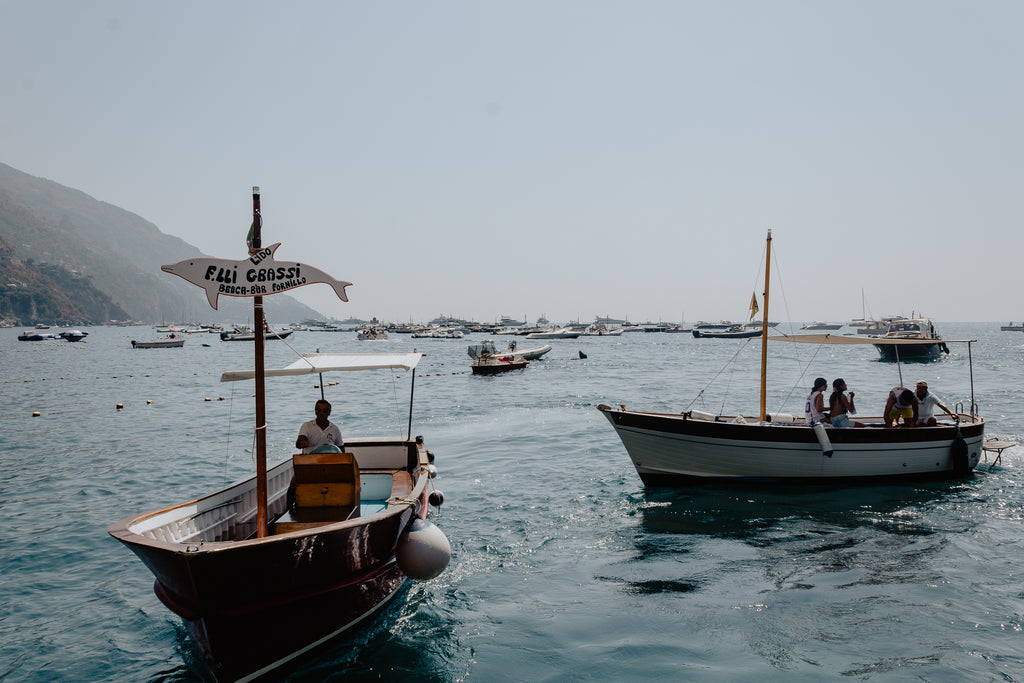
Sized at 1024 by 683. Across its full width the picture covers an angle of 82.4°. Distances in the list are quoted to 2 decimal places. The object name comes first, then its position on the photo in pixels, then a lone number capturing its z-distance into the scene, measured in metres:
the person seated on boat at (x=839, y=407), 13.71
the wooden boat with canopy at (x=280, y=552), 5.67
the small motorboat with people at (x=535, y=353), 68.28
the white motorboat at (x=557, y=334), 133.62
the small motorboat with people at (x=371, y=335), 133.88
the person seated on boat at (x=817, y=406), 13.78
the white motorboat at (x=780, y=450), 13.45
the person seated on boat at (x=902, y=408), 14.35
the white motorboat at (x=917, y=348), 64.06
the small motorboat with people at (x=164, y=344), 91.90
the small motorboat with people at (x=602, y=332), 164.62
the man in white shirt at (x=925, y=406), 14.55
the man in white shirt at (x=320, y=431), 9.02
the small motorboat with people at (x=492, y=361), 49.00
